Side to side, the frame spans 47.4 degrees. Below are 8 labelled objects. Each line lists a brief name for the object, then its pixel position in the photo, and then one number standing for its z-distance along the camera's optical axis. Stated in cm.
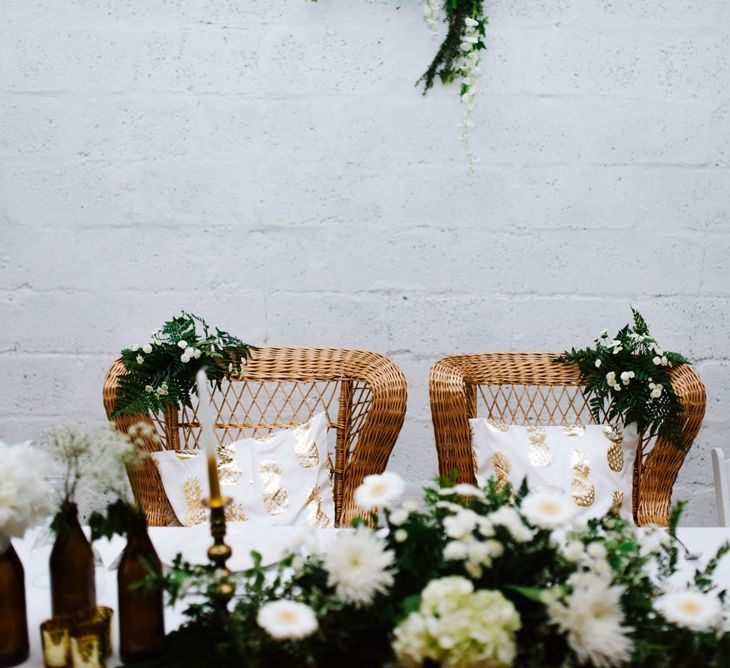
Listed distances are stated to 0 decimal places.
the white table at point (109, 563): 104
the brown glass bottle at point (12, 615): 95
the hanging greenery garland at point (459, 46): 211
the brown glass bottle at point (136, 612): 93
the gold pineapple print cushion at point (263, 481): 170
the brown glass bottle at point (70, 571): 95
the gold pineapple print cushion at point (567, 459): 171
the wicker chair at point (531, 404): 172
